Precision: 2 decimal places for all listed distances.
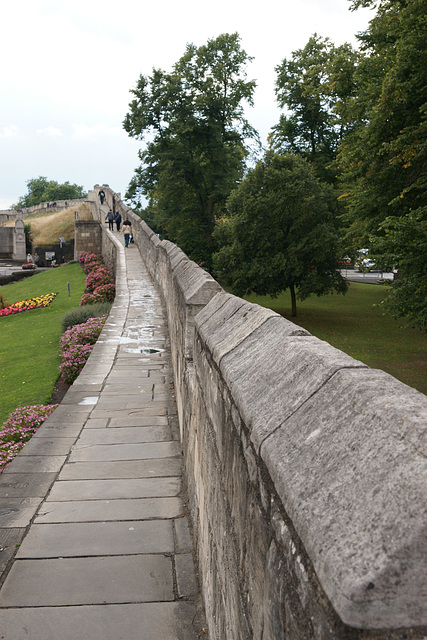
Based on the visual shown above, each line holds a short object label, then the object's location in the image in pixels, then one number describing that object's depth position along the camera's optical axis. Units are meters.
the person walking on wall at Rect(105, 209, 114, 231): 32.90
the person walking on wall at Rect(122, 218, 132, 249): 25.95
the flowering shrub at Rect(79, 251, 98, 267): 32.22
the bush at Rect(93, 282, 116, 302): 18.28
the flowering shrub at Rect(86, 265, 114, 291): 21.92
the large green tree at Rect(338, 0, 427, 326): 10.79
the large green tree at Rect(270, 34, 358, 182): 27.53
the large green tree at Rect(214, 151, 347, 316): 21.55
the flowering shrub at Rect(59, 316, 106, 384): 10.16
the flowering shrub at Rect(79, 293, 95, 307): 18.27
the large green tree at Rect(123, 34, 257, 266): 29.19
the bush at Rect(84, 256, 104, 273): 28.58
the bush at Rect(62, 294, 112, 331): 14.96
